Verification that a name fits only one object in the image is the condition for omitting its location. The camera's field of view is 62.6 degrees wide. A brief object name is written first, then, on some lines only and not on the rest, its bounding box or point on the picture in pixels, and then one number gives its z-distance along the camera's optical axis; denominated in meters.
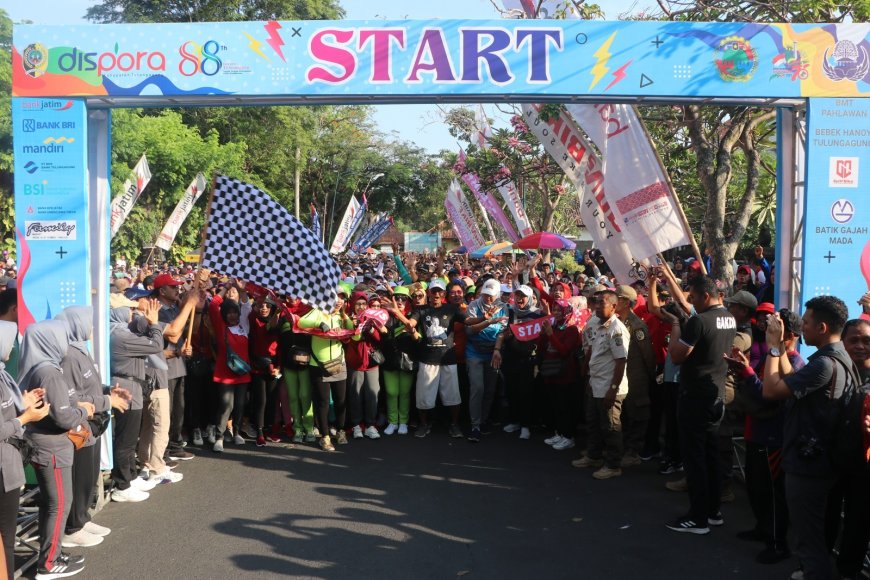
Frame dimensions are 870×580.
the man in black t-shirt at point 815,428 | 4.07
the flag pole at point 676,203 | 6.89
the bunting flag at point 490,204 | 19.33
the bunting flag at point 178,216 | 13.91
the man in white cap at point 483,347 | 8.84
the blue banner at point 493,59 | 6.12
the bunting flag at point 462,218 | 19.78
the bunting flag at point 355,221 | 20.30
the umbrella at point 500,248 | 26.08
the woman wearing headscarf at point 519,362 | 8.84
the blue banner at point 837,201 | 6.28
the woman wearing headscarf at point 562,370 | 8.27
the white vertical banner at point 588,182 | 7.73
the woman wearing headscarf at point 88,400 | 5.01
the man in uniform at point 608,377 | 6.99
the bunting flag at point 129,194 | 10.45
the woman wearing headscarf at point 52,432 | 4.59
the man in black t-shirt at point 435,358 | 8.82
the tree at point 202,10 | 31.86
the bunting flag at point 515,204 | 17.70
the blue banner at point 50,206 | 6.05
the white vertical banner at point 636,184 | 7.02
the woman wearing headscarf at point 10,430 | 3.96
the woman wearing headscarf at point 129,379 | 6.41
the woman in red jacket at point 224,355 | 8.17
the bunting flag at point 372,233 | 19.92
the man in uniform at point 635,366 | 7.40
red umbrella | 16.42
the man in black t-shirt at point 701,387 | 5.49
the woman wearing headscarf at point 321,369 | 8.25
